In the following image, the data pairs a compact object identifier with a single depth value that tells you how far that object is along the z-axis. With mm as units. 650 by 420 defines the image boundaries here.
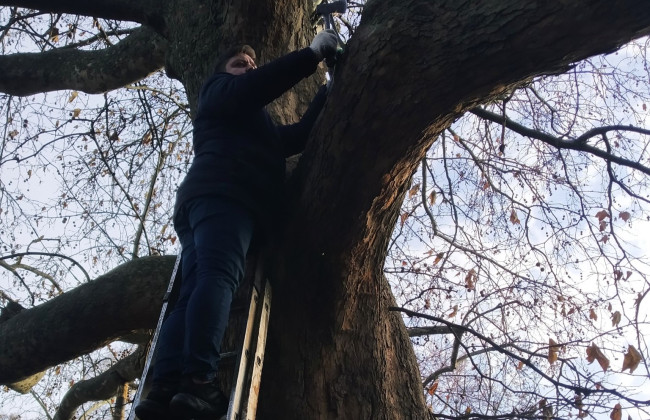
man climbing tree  2219
